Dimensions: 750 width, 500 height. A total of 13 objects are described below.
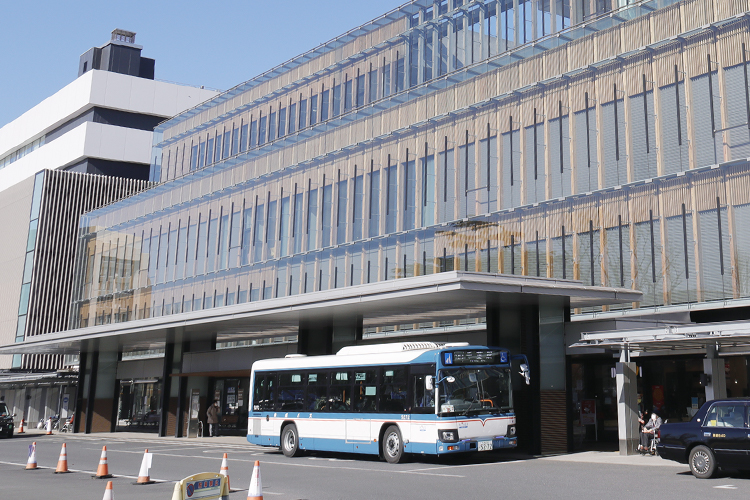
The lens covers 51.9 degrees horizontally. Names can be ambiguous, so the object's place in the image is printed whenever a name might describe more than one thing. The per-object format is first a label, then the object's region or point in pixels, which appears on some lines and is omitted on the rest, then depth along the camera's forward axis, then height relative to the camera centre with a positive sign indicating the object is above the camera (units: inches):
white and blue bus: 740.0 +5.1
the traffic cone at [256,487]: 438.6 -47.6
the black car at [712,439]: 579.5 -19.5
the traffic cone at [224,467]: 534.9 -44.6
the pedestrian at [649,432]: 821.4 -21.1
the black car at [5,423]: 1526.5 -50.9
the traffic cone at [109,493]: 415.0 -49.7
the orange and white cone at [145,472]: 628.1 -57.6
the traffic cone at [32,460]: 793.6 -63.9
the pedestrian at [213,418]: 1387.8 -29.0
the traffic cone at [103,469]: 689.6 -61.6
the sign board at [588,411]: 1036.5 -1.4
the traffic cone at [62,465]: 742.5 -63.5
